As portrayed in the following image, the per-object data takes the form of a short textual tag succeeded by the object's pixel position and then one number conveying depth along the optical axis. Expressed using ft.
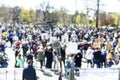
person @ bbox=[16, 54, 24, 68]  63.31
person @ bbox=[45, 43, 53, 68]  71.31
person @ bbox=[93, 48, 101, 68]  70.95
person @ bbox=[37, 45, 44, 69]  70.47
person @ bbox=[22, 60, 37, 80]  45.19
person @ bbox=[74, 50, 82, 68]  67.67
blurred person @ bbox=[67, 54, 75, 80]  57.82
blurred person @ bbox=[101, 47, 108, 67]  72.12
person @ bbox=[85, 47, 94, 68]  72.59
